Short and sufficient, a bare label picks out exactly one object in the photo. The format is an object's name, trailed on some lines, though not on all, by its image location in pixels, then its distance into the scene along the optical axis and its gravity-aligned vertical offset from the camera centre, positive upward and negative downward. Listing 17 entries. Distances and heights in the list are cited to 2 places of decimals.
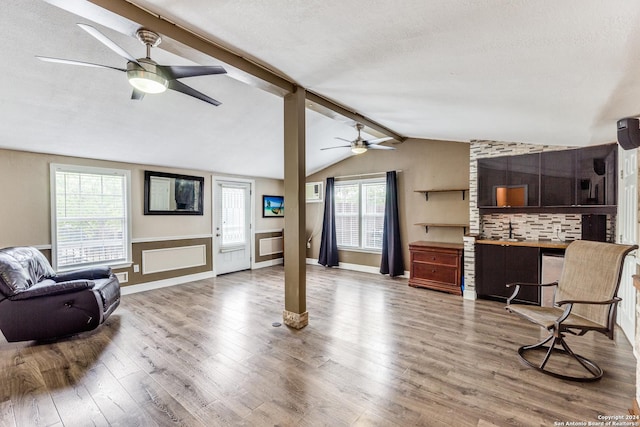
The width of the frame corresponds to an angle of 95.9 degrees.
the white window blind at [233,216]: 6.18 -0.12
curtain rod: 6.07 +0.77
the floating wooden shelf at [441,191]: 5.02 +0.34
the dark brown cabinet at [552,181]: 3.75 +0.39
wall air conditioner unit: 7.02 +0.44
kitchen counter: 3.81 -0.48
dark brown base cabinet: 3.97 -0.87
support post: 3.22 -0.01
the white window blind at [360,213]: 6.18 -0.08
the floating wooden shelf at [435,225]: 5.08 -0.28
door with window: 6.04 -0.33
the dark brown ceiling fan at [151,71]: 1.93 +0.97
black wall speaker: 2.21 +0.59
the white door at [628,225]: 2.79 -0.17
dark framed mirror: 5.02 +0.31
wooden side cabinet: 4.67 -0.95
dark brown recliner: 2.87 -0.95
